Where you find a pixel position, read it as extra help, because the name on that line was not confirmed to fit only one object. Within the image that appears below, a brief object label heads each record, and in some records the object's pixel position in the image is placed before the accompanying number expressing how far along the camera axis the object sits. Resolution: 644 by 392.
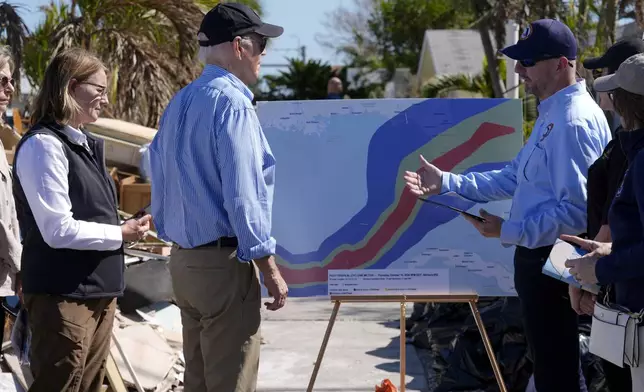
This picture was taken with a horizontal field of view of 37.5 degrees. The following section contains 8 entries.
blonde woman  3.49
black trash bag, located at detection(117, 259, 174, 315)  6.60
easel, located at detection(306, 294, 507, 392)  4.80
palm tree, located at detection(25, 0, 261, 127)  11.89
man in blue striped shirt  3.45
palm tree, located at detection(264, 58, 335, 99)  43.31
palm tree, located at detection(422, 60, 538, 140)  22.75
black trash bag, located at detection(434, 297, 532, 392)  5.57
